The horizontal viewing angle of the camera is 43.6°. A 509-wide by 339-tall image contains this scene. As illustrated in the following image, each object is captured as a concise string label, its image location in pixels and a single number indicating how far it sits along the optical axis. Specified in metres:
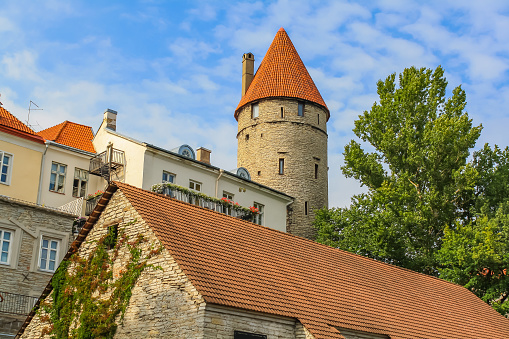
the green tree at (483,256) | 31.27
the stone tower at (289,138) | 44.78
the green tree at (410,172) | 36.75
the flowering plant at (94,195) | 30.38
